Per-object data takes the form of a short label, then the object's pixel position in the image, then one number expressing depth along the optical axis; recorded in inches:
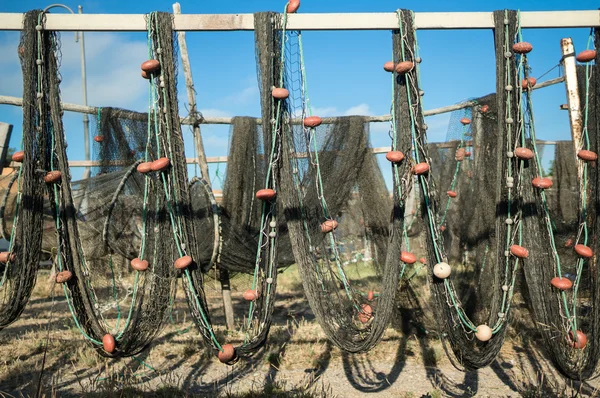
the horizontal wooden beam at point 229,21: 119.7
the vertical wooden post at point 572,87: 169.0
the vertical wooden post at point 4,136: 117.7
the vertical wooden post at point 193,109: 201.6
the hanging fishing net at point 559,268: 120.0
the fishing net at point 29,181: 119.5
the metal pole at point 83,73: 613.9
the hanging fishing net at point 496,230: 117.5
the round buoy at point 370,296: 153.6
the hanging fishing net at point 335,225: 119.3
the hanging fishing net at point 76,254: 120.4
